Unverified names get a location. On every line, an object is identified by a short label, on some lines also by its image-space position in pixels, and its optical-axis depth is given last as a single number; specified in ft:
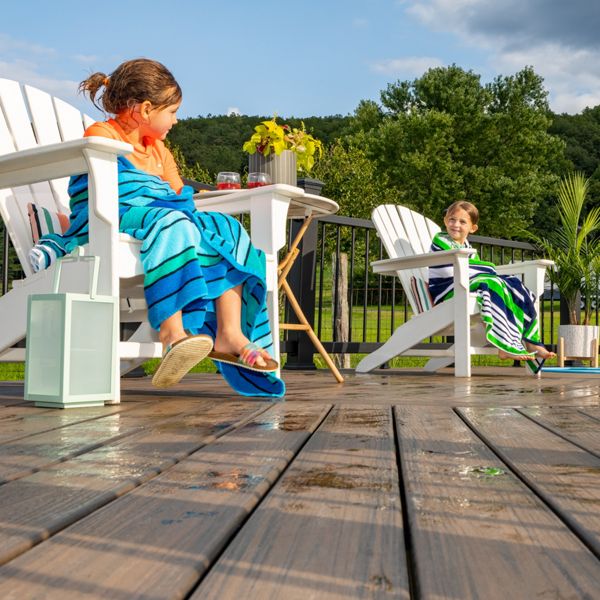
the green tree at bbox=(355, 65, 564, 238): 86.79
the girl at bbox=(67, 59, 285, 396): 8.15
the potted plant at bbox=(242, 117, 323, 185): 12.34
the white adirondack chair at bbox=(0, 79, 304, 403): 8.03
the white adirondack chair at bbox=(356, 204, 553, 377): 14.61
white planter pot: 19.74
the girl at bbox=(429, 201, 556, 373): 14.65
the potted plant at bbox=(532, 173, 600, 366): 19.79
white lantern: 7.70
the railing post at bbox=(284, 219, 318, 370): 16.21
